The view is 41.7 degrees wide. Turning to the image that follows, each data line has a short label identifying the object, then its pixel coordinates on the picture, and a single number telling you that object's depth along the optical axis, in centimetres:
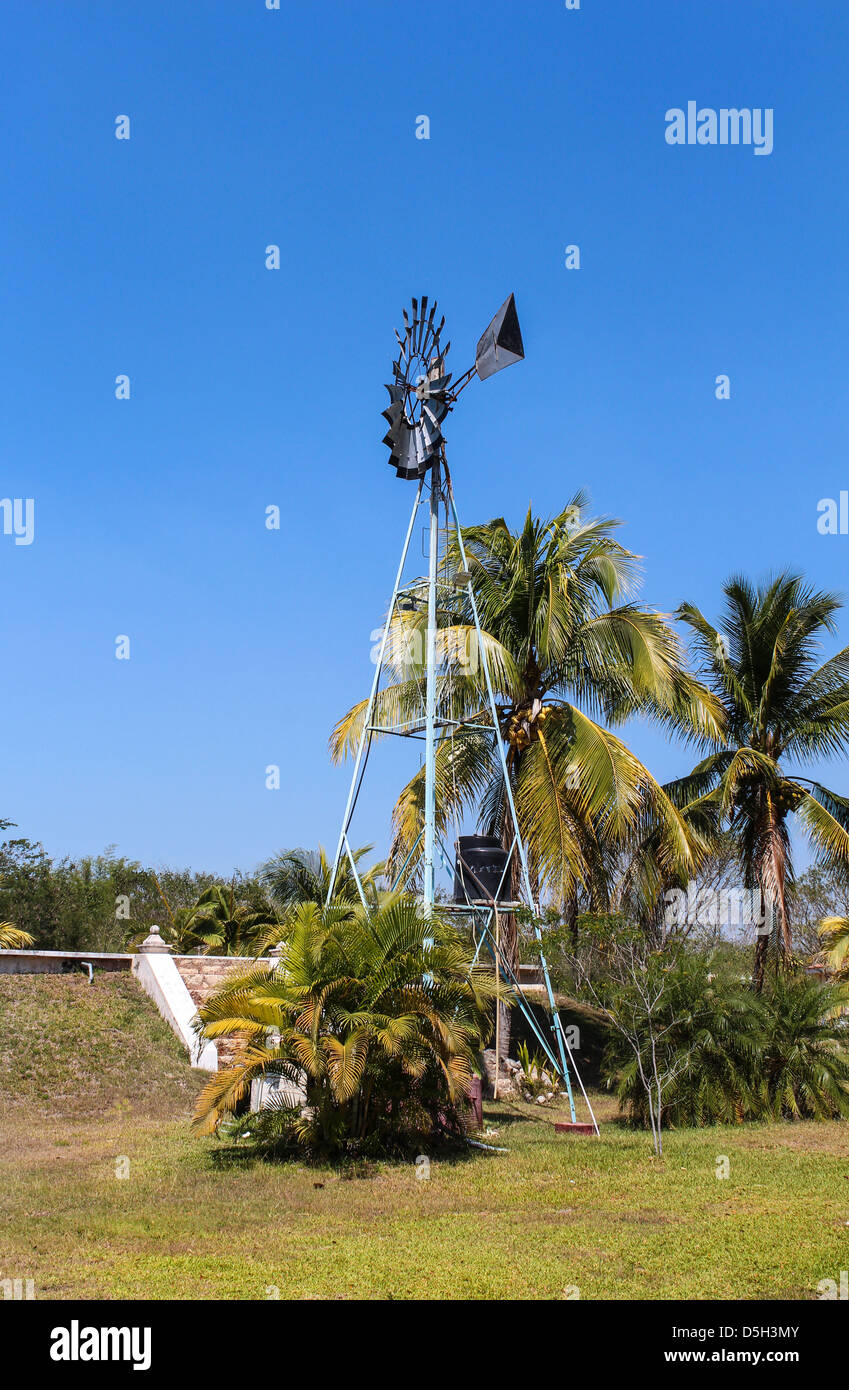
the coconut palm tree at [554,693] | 1684
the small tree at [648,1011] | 1397
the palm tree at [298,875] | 2791
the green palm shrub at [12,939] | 2877
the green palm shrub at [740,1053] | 1449
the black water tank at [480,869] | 1496
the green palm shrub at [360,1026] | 1084
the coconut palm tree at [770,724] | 1905
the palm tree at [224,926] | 2866
